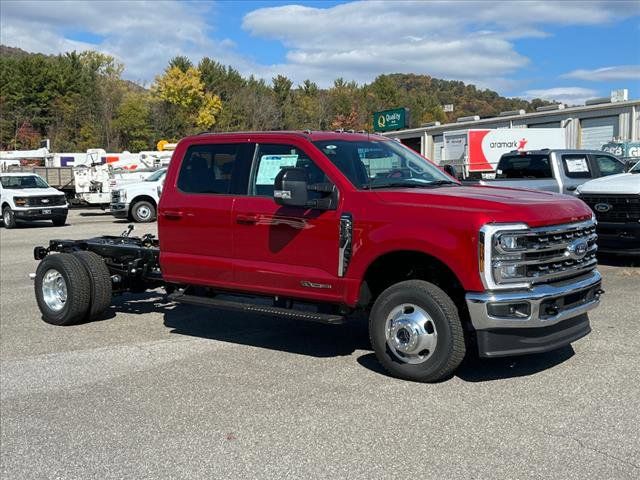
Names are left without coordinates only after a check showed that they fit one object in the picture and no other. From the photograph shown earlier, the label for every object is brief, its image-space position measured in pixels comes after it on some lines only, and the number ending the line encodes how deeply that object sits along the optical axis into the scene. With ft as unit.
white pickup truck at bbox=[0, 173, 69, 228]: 73.51
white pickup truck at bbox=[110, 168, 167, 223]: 73.86
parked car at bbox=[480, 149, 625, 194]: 42.14
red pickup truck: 16.80
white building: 114.62
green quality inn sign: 237.25
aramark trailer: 106.22
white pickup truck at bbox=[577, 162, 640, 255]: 33.81
